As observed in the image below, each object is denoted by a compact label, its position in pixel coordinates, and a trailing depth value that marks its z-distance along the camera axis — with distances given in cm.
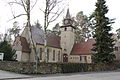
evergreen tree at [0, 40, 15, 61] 2562
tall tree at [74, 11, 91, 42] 6238
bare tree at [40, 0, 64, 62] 2498
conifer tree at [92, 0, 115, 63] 3253
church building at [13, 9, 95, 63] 4062
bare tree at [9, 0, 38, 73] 2370
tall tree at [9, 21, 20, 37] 6500
